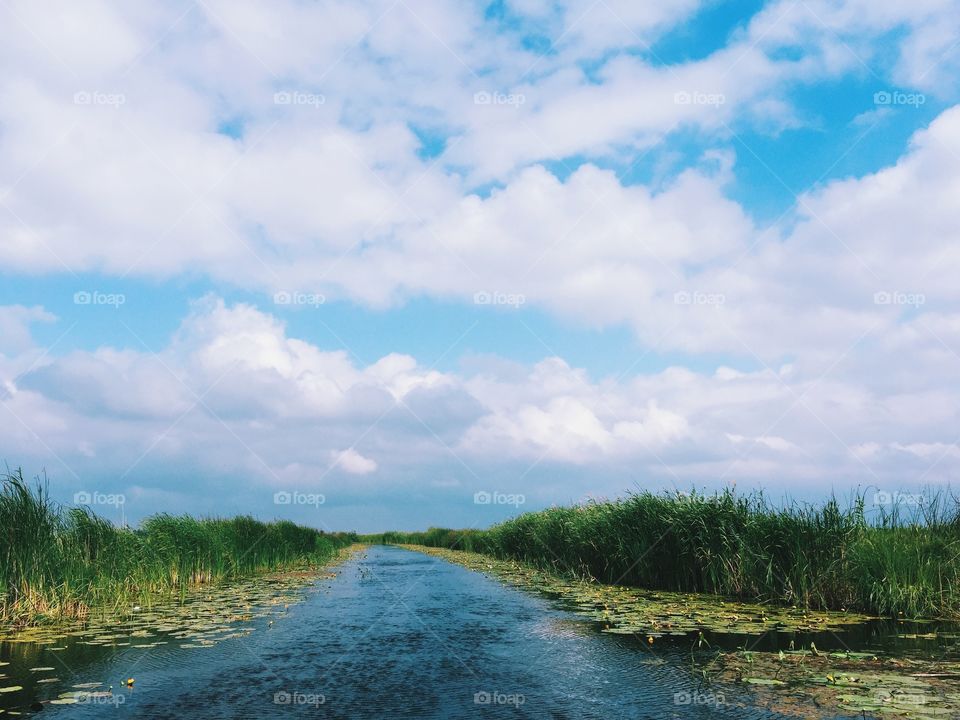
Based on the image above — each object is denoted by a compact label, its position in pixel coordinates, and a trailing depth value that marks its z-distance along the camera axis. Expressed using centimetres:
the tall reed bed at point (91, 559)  1184
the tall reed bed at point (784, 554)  1220
